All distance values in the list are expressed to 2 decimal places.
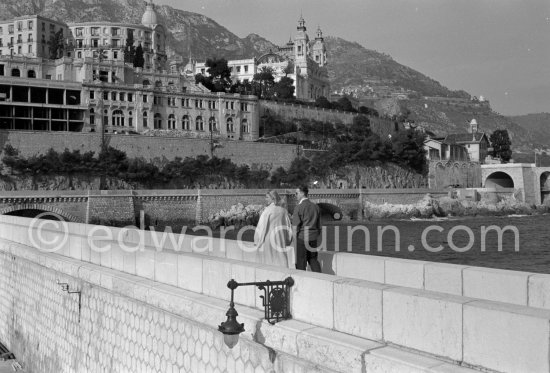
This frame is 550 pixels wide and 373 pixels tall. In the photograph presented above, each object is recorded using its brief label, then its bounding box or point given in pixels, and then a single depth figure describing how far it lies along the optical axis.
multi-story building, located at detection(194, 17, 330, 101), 129.12
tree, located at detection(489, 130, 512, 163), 130.25
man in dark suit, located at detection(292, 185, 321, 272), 9.99
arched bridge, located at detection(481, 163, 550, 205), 95.81
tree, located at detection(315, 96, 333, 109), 108.57
